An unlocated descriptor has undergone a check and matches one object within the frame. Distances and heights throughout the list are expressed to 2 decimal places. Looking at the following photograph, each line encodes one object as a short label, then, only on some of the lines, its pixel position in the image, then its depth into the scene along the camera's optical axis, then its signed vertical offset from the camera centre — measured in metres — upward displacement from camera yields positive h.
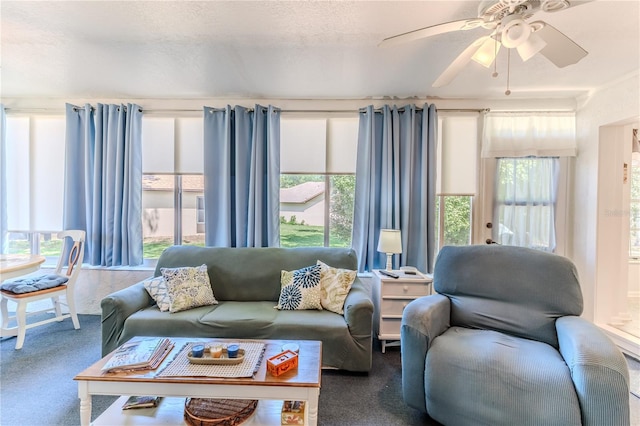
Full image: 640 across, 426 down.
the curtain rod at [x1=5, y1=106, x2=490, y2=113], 3.22 +1.10
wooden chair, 2.56 -0.82
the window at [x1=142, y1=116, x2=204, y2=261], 3.36 +0.28
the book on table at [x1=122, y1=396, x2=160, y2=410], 1.56 -1.06
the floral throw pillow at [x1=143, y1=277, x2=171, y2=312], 2.41 -0.71
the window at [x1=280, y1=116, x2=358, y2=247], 3.31 +0.33
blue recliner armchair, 1.36 -0.78
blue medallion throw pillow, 2.47 -0.71
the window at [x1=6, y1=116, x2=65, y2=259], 3.38 +0.37
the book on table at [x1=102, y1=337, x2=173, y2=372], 1.53 -0.83
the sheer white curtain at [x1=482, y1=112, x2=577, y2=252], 3.15 +0.49
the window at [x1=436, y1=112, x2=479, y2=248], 3.28 +0.59
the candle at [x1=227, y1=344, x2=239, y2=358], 1.62 -0.80
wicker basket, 1.44 -1.05
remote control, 2.68 -0.61
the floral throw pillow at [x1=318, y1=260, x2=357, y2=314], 2.45 -0.67
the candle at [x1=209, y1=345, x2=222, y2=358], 1.61 -0.80
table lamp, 2.79 -0.32
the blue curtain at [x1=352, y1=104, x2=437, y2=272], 3.11 +0.28
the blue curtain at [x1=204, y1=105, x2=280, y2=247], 3.16 +0.35
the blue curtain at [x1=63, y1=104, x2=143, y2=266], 3.19 +0.31
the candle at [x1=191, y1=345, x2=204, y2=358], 1.61 -0.80
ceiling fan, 1.31 +0.86
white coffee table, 1.44 -0.89
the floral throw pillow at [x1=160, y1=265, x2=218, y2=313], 2.42 -0.69
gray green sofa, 2.20 -0.88
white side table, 2.61 -0.79
